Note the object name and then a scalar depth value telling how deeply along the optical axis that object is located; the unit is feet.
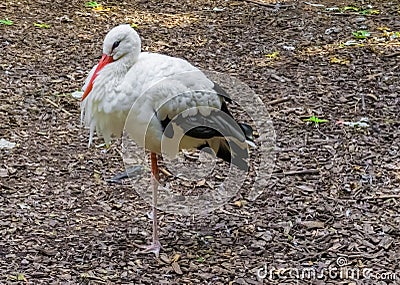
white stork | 11.76
